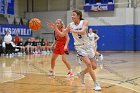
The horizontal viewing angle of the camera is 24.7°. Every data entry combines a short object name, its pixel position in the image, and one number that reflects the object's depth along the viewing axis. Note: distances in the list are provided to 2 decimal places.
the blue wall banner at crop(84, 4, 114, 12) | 28.89
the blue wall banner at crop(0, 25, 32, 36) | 23.64
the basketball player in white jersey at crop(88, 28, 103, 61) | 13.03
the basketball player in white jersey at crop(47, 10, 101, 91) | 7.06
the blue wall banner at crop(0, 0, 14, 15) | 24.95
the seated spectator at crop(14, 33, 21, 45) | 22.34
